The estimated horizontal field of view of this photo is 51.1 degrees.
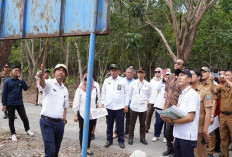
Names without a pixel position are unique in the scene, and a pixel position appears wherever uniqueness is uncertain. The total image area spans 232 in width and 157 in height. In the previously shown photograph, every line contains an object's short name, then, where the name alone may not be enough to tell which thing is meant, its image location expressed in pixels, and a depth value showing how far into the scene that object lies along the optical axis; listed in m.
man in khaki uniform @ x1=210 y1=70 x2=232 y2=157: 4.90
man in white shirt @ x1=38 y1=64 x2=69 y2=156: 3.82
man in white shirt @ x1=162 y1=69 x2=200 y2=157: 3.27
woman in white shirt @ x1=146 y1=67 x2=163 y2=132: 6.85
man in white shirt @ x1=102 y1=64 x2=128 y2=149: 5.84
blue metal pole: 3.20
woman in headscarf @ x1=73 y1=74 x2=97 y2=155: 5.20
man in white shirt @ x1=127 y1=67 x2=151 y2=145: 6.22
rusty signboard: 3.28
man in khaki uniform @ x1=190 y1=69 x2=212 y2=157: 3.92
